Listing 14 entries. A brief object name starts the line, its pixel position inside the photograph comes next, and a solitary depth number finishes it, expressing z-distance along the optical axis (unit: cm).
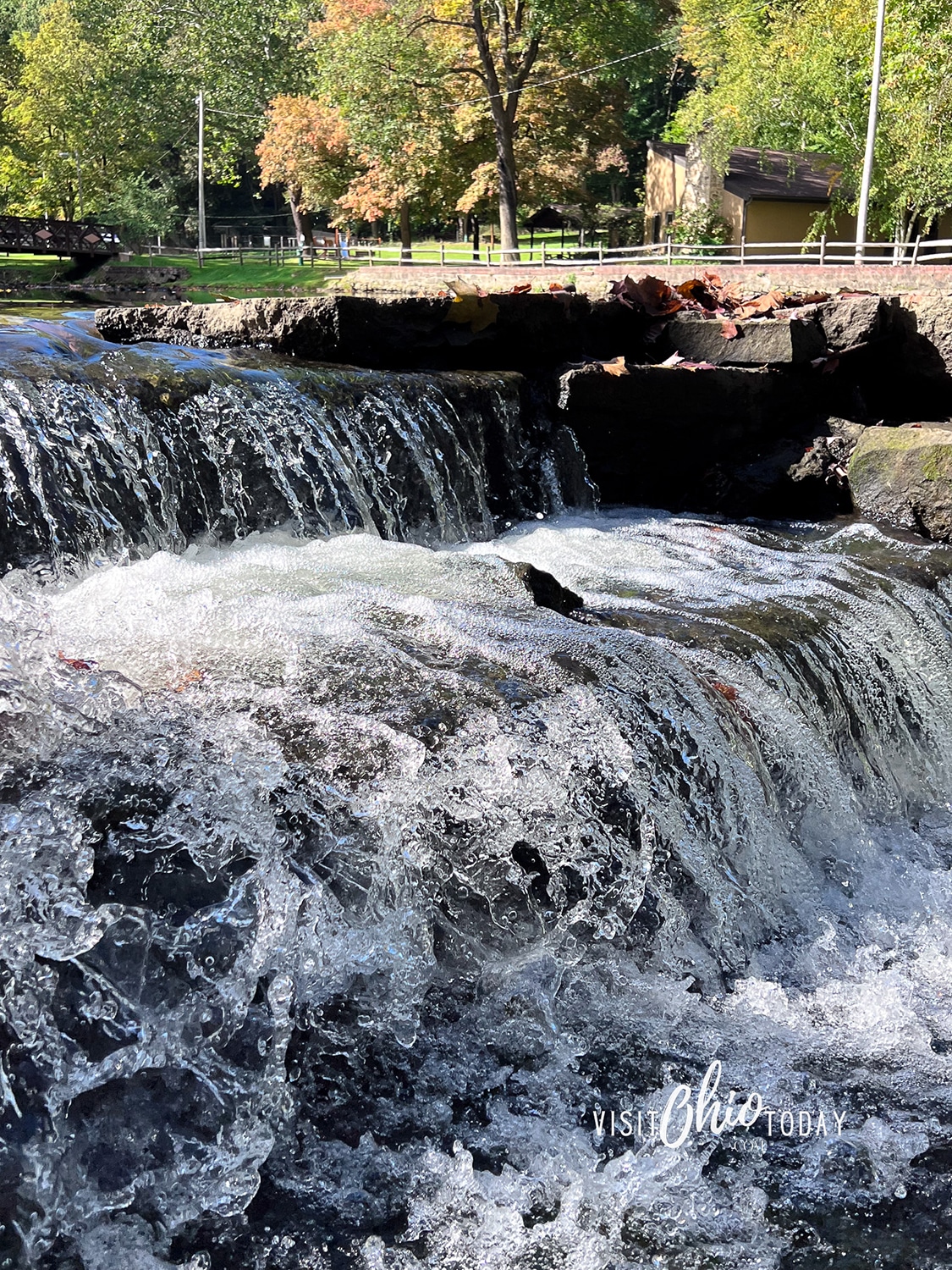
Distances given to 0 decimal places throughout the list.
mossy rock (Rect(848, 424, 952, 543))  821
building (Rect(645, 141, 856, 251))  3372
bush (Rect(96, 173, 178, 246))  4131
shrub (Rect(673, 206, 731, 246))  3319
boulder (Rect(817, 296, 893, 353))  955
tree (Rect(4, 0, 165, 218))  4038
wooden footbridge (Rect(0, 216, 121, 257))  3519
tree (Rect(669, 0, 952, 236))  1972
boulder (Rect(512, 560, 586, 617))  546
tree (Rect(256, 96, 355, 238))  3547
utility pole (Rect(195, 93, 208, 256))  3931
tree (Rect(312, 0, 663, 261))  2638
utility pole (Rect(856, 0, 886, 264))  1988
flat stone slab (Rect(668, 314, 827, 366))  916
